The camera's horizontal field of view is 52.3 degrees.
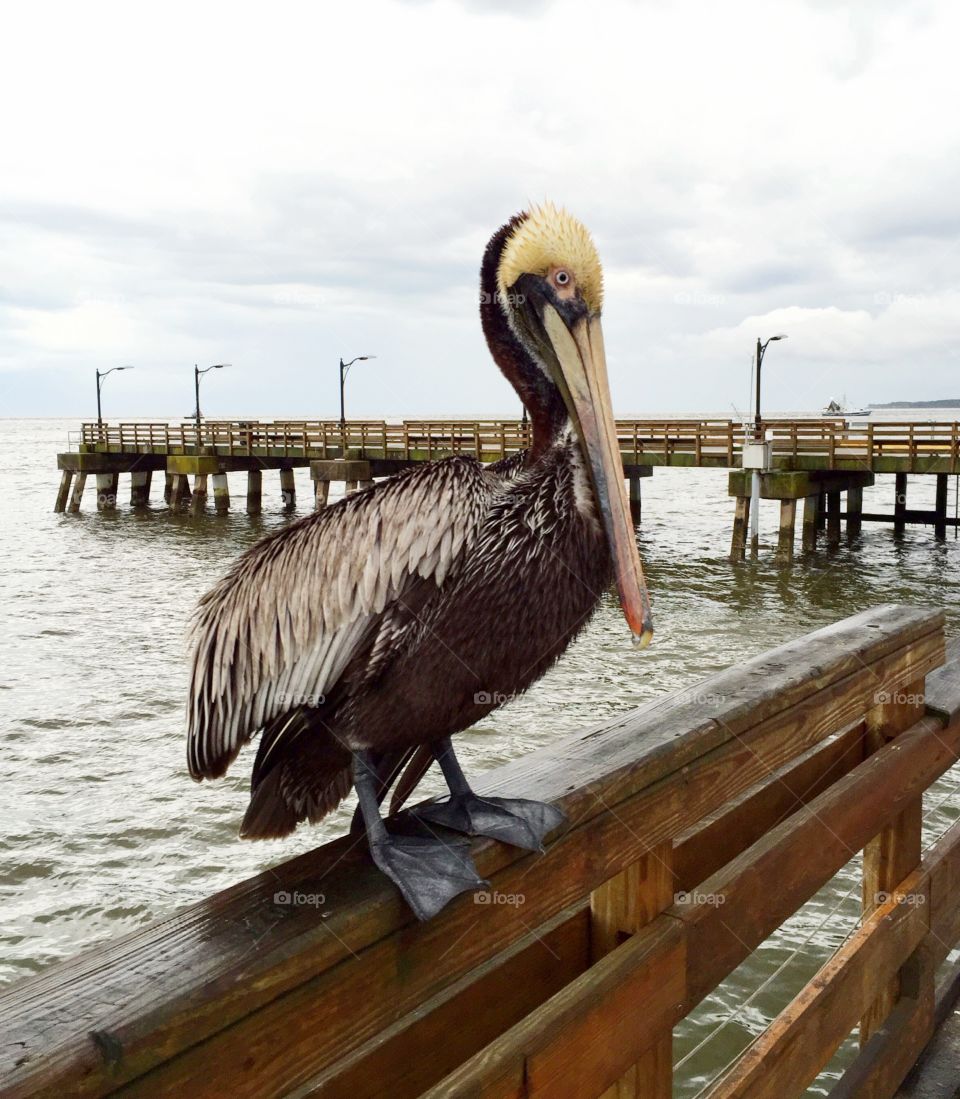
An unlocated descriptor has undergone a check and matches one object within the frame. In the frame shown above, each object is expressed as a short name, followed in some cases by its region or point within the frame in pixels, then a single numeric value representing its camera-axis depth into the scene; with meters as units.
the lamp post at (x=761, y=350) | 25.57
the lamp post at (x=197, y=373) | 35.66
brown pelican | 1.79
